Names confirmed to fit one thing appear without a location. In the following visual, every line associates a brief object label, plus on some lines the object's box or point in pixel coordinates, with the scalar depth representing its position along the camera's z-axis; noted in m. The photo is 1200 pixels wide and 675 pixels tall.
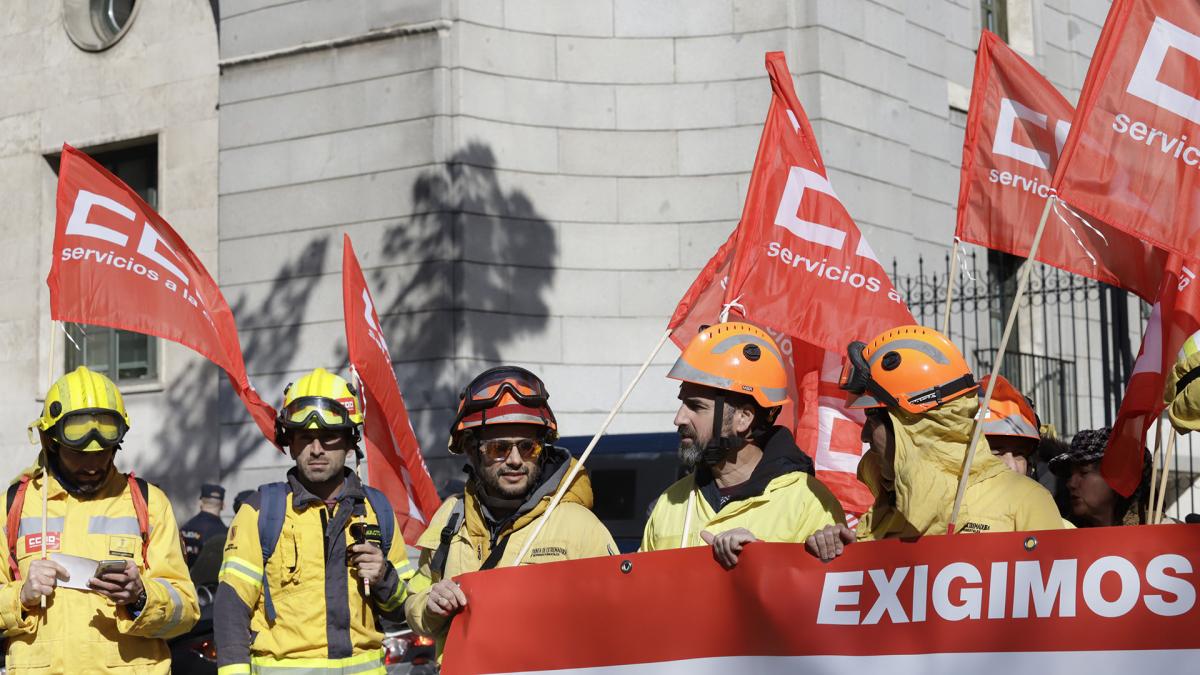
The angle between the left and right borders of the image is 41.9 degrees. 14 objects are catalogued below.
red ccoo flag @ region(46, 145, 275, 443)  7.24
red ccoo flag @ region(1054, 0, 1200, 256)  5.28
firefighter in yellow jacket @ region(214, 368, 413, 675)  5.58
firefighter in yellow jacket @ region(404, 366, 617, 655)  4.96
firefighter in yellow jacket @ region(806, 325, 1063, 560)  4.21
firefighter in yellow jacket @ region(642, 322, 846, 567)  4.85
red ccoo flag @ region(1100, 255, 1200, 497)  5.41
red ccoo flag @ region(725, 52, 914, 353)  6.70
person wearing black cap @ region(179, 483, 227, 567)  11.93
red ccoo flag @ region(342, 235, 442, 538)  7.48
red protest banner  3.76
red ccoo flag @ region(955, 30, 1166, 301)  7.15
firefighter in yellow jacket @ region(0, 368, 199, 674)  5.68
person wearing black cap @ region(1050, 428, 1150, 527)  5.71
